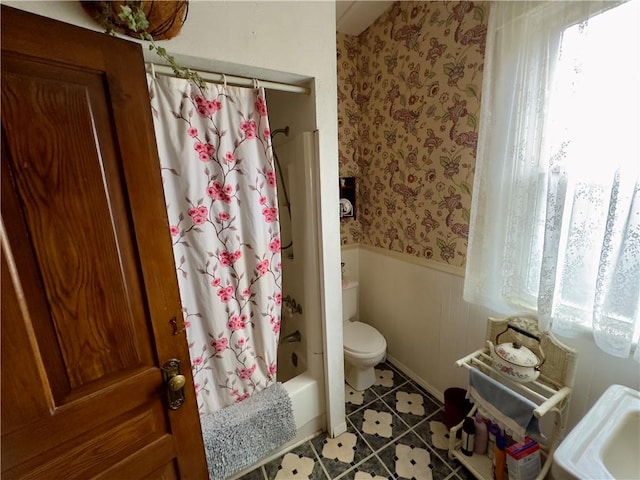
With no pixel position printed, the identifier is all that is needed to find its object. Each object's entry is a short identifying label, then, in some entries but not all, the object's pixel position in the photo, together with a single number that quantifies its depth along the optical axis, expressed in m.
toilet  1.81
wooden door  0.58
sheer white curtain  0.90
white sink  0.69
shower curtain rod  0.95
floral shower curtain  1.02
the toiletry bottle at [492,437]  1.32
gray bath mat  1.15
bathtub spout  1.68
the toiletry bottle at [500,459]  1.22
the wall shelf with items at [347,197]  2.26
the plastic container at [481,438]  1.37
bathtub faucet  1.67
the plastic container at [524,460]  1.13
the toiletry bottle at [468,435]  1.37
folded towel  1.14
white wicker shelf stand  1.09
